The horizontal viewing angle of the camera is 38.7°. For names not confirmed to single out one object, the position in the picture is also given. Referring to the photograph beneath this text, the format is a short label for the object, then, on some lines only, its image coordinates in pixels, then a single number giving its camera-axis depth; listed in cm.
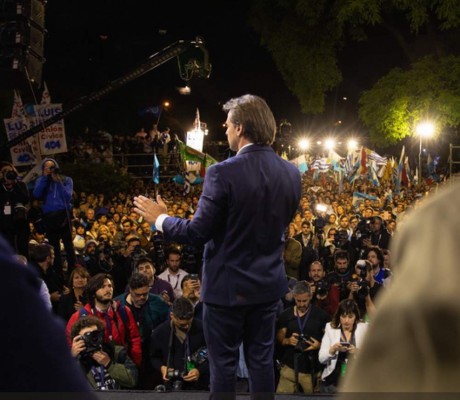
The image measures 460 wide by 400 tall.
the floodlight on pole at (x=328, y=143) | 3166
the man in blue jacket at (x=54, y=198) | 763
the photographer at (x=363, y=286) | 642
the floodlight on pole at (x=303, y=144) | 3512
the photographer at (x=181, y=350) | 512
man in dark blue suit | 252
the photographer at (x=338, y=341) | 529
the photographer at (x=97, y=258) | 863
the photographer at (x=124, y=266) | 838
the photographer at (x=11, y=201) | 748
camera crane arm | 755
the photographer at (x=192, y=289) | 610
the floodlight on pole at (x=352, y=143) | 2791
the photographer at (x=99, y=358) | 452
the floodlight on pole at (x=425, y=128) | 1958
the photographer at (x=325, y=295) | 684
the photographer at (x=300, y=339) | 557
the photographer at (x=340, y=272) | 741
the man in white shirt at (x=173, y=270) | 761
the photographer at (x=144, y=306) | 584
